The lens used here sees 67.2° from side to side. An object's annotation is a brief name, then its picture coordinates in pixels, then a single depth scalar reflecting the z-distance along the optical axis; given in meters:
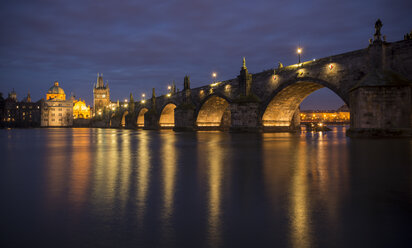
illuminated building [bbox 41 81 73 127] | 146.62
